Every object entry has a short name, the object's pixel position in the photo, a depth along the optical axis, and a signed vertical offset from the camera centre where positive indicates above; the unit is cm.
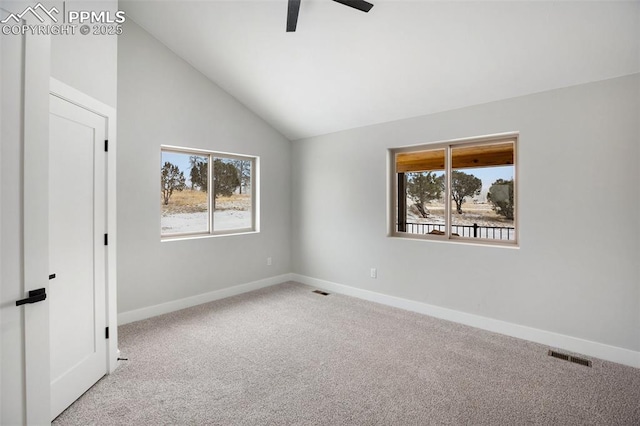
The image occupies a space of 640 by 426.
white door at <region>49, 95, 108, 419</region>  200 -26
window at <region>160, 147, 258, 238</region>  403 +29
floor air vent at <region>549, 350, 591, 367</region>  264 -126
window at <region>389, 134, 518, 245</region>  344 +27
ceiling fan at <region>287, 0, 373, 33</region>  233 +157
